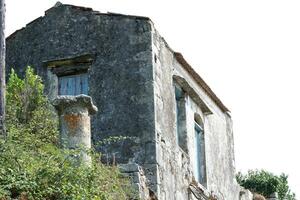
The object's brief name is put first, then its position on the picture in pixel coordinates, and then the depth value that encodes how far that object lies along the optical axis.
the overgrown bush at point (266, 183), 28.06
